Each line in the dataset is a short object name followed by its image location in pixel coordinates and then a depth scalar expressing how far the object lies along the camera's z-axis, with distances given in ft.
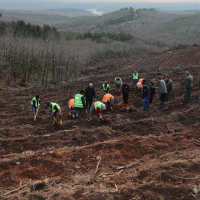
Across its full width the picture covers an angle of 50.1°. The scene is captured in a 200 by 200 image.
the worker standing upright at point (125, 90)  35.45
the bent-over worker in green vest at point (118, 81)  46.81
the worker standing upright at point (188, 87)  33.50
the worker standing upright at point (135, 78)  46.46
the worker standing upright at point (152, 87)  33.76
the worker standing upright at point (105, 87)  41.70
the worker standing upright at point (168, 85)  35.38
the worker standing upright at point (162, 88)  32.83
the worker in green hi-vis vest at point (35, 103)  32.56
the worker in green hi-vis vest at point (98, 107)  29.09
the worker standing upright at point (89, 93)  33.37
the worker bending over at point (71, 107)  33.99
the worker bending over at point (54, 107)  29.93
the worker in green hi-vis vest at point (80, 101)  30.25
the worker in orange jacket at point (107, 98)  34.76
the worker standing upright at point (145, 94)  32.45
